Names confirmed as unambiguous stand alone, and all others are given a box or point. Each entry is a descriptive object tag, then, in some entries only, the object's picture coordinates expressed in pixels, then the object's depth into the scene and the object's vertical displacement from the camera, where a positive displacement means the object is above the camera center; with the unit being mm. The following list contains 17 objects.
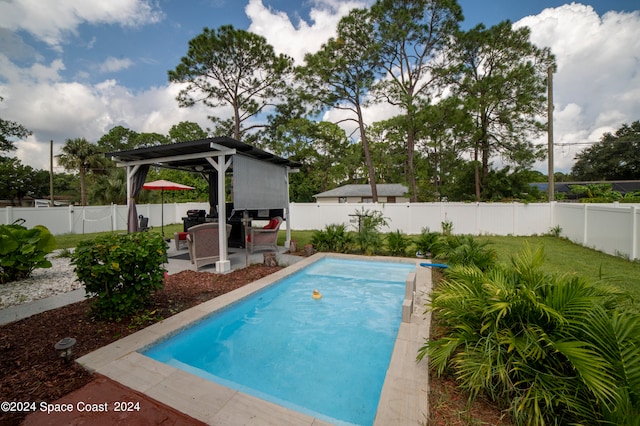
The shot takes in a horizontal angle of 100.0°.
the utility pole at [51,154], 18328 +3751
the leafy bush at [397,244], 7789 -1044
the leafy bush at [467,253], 4887 -898
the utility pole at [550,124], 10531 +3427
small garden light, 2463 -1280
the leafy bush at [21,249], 4753 -743
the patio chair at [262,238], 7590 -844
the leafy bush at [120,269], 3061 -709
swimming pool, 2646 -1826
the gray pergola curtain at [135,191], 7230 +483
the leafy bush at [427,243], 7508 -977
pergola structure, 5879 +1066
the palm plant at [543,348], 1673 -1040
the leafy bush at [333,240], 8336 -1004
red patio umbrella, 9272 +832
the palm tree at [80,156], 19219 +3805
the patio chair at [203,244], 5801 -792
